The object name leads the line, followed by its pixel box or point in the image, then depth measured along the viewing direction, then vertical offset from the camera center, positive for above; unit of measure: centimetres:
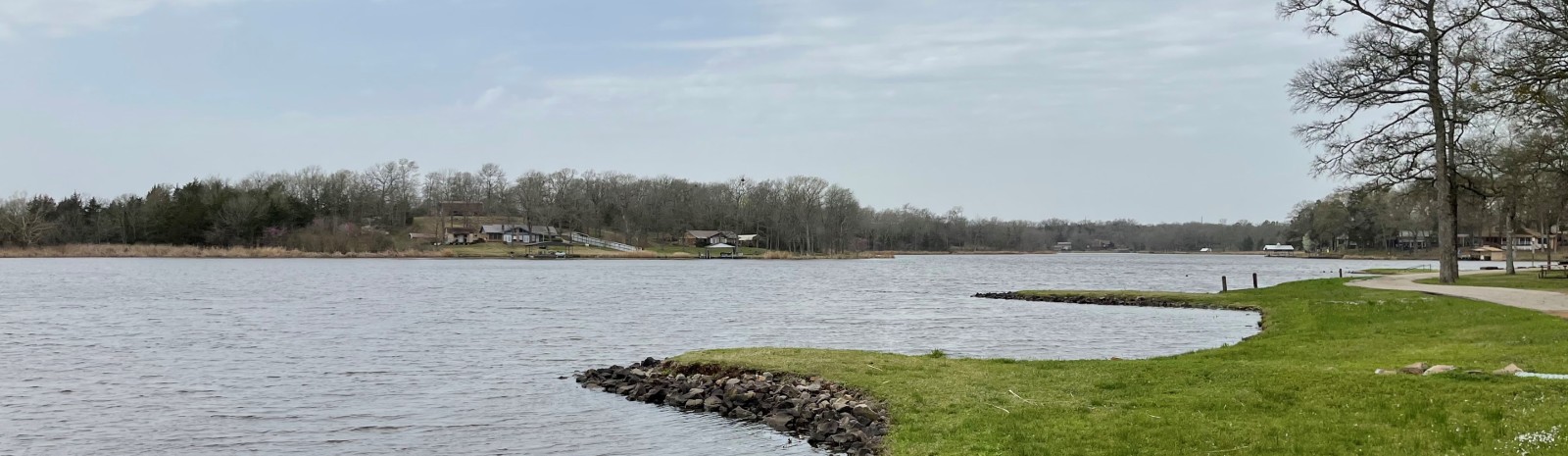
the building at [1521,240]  12757 +161
